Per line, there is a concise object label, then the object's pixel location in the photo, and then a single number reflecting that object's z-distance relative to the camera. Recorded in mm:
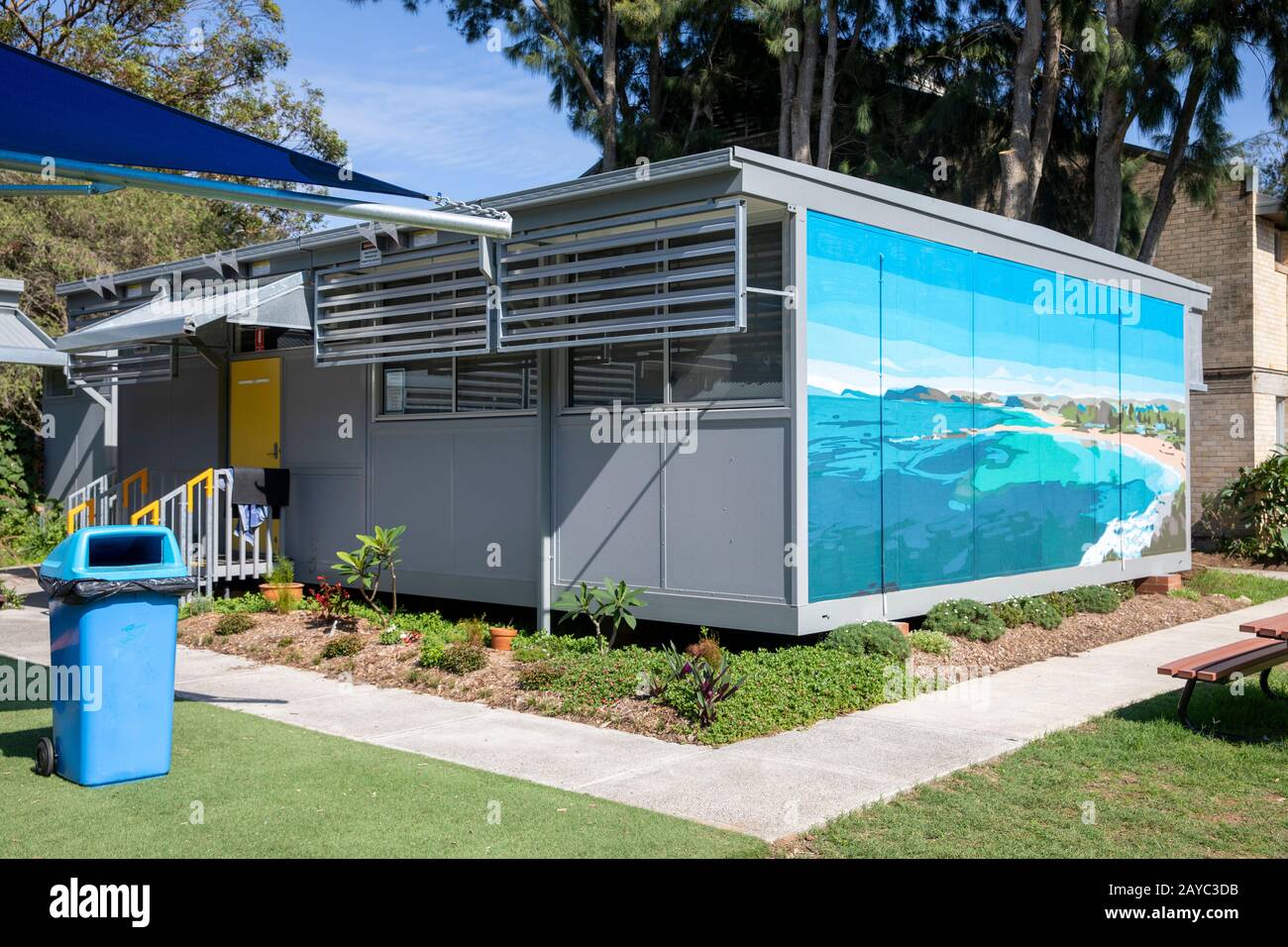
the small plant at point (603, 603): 9081
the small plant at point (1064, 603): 11406
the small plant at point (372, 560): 10609
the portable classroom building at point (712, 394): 8734
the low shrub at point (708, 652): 8117
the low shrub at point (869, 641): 8703
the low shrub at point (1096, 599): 11773
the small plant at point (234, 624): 10648
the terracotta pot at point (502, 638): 9742
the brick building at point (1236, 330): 19516
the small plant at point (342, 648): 9672
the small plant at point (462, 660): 8914
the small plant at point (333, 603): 10742
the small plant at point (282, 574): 11799
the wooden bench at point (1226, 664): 6592
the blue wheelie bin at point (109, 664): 5945
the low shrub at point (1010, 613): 10583
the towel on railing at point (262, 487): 12023
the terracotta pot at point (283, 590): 11609
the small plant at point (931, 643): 9273
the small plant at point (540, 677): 8328
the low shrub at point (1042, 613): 10780
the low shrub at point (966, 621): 9836
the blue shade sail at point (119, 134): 6254
